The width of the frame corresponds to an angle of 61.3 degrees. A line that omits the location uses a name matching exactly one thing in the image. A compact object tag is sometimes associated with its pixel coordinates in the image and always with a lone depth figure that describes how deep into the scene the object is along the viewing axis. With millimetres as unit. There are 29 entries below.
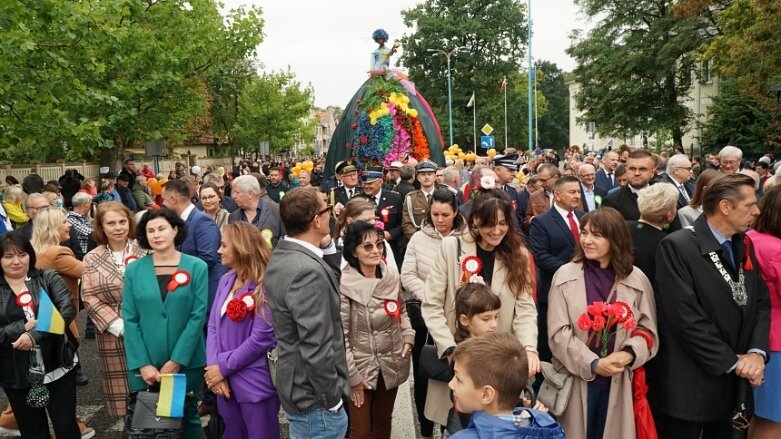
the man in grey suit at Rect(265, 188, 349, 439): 3184
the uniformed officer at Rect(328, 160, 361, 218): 8930
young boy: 2539
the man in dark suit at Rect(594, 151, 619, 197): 10156
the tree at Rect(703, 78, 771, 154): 26859
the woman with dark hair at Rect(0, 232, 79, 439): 4379
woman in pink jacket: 4008
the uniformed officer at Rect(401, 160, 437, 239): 7785
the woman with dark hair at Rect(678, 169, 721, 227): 5342
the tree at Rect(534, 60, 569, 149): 80625
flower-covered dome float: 12742
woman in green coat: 4090
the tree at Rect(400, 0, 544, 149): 48656
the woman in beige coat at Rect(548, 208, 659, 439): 3711
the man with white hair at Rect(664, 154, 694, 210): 7016
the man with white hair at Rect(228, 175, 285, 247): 6625
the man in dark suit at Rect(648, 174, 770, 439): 3689
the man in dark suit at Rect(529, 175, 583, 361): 5348
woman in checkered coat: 4438
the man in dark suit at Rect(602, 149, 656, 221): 6254
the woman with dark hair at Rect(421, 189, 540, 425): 3914
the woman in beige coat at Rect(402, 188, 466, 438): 4762
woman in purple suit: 3740
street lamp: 44031
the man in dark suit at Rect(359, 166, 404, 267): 7953
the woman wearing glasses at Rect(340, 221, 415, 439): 4086
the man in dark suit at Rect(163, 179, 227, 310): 5688
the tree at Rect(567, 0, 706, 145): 34469
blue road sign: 26922
